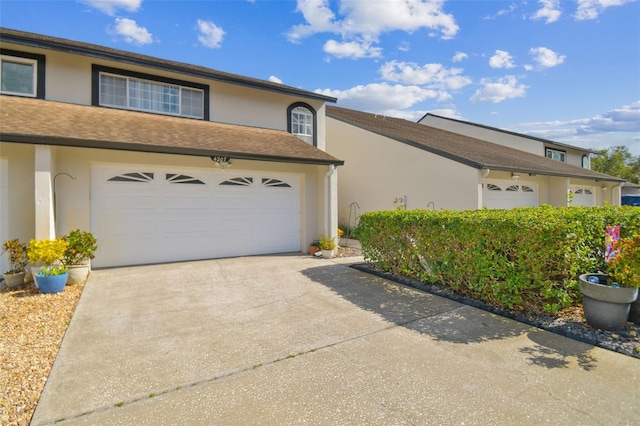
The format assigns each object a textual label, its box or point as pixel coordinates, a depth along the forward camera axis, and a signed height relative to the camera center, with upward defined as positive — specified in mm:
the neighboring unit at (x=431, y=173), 10773 +1560
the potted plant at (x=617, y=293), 3922 -1039
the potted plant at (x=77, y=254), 6047 -762
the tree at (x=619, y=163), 39750 +6368
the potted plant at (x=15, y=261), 5895 -881
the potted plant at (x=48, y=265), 5492 -906
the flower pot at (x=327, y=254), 9102 -1198
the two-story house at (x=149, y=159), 6484 +1356
